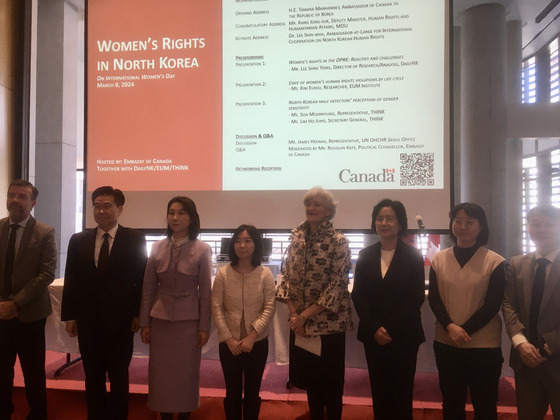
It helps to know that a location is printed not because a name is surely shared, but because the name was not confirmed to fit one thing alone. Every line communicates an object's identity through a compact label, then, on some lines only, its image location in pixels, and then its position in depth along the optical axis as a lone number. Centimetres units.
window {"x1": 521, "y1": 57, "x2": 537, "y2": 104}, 676
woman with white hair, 212
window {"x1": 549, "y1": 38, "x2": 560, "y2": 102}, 632
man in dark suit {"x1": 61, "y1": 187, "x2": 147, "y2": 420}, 219
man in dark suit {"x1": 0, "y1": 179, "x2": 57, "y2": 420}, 237
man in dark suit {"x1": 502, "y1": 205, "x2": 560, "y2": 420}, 186
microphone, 282
